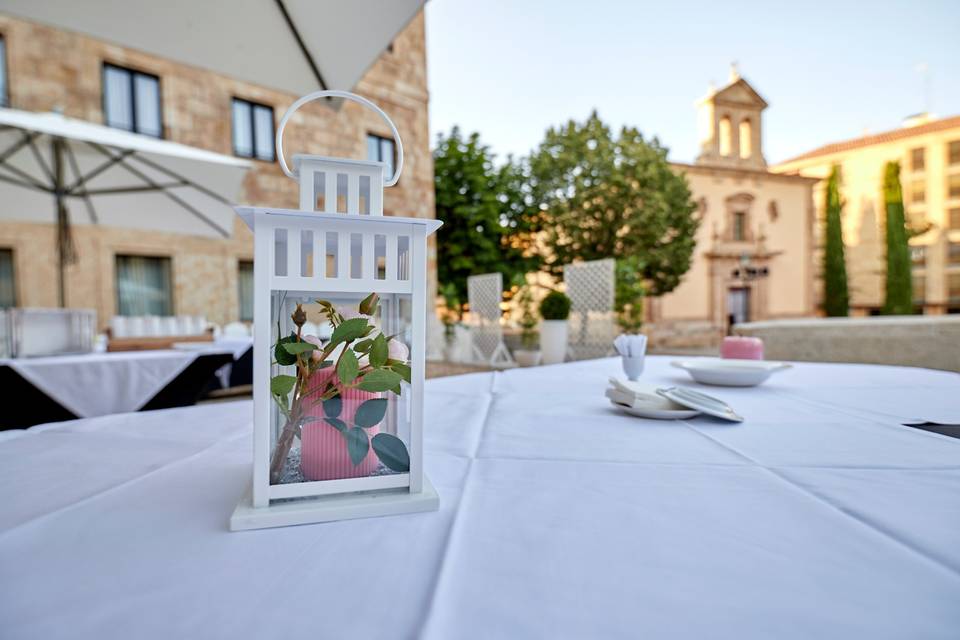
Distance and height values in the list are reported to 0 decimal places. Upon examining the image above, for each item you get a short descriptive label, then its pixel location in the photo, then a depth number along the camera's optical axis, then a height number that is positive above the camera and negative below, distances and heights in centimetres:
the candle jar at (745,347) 125 -10
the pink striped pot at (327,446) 40 -12
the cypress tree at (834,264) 1369 +150
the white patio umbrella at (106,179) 263 +97
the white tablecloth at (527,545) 26 -18
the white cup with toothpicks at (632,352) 104 -9
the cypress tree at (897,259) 1362 +162
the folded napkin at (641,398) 76 -15
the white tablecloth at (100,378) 168 -24
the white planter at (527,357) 623 -61
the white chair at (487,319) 638 -5
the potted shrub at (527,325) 651 -15
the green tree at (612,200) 920 +244
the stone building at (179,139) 460 +238
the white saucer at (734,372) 100 -14
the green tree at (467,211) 855 +207
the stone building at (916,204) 1614 +409
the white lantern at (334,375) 38 -5
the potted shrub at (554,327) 579 -16
